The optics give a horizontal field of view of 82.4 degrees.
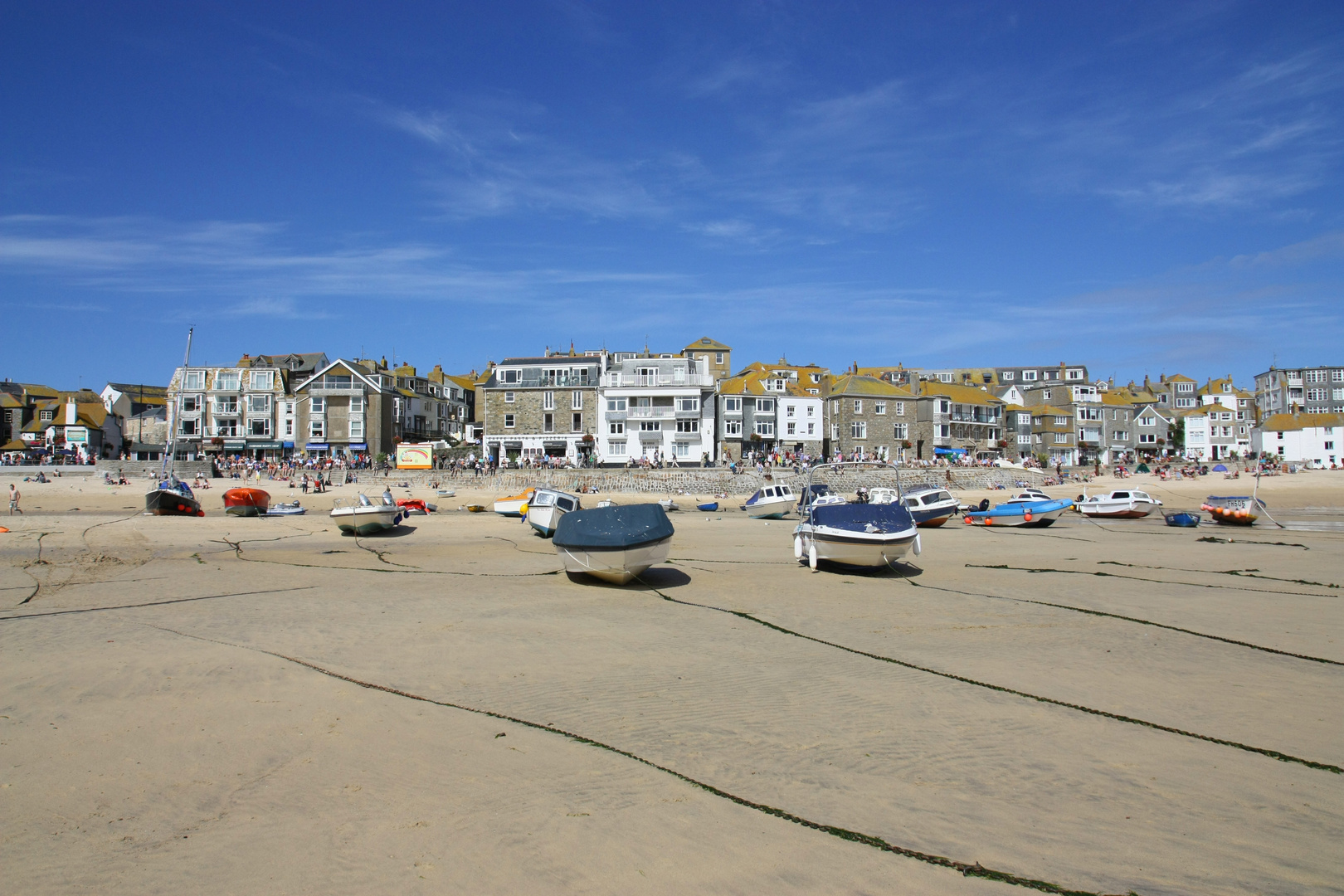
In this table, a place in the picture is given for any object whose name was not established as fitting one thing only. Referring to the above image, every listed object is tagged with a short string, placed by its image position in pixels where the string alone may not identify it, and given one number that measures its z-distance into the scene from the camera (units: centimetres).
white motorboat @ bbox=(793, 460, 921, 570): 1689
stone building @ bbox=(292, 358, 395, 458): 6719
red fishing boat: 3619
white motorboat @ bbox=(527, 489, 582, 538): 2703
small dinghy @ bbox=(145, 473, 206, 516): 3431
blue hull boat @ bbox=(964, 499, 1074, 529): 3152
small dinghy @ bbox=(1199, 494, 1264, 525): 3088
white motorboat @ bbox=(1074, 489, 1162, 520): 3541
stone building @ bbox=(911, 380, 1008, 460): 7325
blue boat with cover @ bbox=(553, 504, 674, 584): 1554
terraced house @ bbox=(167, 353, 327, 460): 6856
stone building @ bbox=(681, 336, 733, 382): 9269
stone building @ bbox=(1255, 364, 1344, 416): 10238
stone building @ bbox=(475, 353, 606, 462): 6481
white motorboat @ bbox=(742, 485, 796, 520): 3841
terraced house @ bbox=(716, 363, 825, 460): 6844
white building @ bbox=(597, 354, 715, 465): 6288
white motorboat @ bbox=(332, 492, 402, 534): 2691
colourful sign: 5641
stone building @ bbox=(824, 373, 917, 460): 7181
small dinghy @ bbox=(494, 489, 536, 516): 3747
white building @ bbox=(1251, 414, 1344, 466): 8188
